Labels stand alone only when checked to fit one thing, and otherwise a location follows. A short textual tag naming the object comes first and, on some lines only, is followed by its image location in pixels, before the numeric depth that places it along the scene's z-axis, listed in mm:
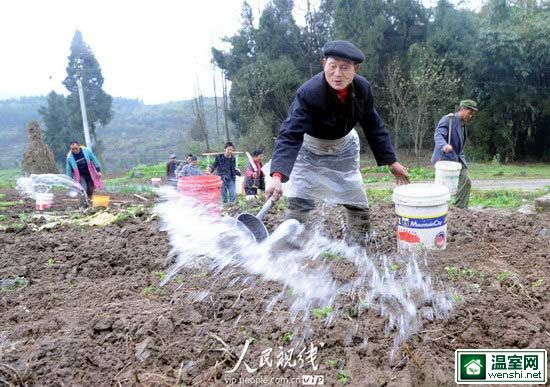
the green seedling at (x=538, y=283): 3069
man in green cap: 6137
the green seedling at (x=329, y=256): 3848
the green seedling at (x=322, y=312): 2656
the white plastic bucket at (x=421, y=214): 3730
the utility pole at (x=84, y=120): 17406
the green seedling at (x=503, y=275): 3177
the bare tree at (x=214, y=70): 24284
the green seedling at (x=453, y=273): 3287
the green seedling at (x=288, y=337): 2448
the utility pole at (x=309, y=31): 21984
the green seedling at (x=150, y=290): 3330
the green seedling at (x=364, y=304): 2725
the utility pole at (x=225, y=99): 22750
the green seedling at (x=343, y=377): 2125
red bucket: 6762
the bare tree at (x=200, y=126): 23302
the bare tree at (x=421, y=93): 17312
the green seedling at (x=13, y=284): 3711
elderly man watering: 3381
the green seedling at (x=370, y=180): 14223
